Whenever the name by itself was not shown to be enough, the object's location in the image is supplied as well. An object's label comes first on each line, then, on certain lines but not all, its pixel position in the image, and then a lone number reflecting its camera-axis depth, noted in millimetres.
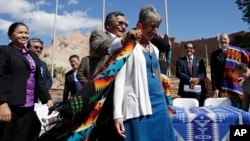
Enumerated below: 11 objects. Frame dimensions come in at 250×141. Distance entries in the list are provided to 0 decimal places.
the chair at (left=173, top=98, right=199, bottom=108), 4413
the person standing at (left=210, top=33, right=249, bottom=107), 4789
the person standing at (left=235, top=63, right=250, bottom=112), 3918
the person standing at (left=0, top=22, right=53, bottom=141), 2611
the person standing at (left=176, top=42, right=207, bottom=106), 5176
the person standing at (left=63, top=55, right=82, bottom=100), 5355
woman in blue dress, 2068
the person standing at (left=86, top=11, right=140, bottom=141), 2102
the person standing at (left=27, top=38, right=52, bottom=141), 4371
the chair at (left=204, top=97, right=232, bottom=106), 4441
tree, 18059
